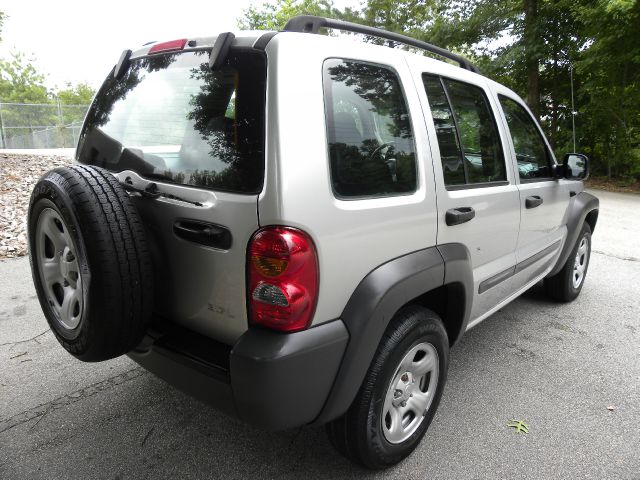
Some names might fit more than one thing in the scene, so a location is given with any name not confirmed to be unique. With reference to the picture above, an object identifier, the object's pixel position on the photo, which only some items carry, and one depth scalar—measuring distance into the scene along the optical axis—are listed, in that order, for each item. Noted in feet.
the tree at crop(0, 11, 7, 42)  33.14
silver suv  5.17
